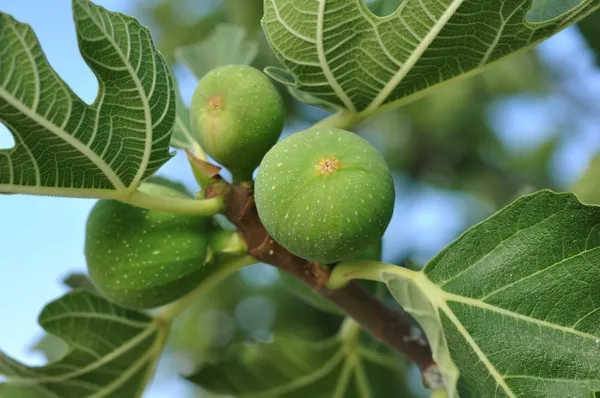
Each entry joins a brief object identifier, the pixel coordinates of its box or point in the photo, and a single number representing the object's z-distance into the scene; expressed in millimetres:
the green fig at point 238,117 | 485
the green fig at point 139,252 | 495
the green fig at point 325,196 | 453
